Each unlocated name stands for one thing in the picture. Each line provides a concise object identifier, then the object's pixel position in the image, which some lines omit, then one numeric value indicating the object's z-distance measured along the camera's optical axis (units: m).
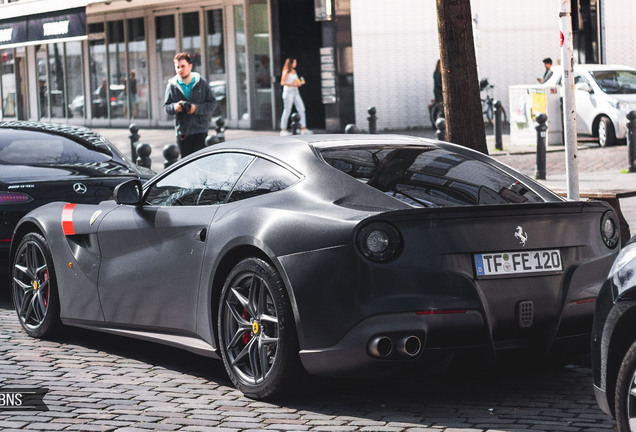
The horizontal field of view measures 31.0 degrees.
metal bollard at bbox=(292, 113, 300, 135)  21.55
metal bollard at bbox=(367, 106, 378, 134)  21.86
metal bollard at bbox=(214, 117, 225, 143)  20.50
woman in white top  27.11
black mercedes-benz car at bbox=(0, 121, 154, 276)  8.88
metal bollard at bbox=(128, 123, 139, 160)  20.27
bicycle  28.20
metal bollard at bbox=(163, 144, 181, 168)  15.12
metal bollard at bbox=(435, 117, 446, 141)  18.03
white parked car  22.14
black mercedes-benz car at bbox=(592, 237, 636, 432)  4.07
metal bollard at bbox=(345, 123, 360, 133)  17.81
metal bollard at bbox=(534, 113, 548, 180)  16.88
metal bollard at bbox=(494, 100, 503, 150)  21.78
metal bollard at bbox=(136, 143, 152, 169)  15.74
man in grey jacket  13.38
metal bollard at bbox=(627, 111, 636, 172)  17.30
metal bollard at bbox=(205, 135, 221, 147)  16.15
